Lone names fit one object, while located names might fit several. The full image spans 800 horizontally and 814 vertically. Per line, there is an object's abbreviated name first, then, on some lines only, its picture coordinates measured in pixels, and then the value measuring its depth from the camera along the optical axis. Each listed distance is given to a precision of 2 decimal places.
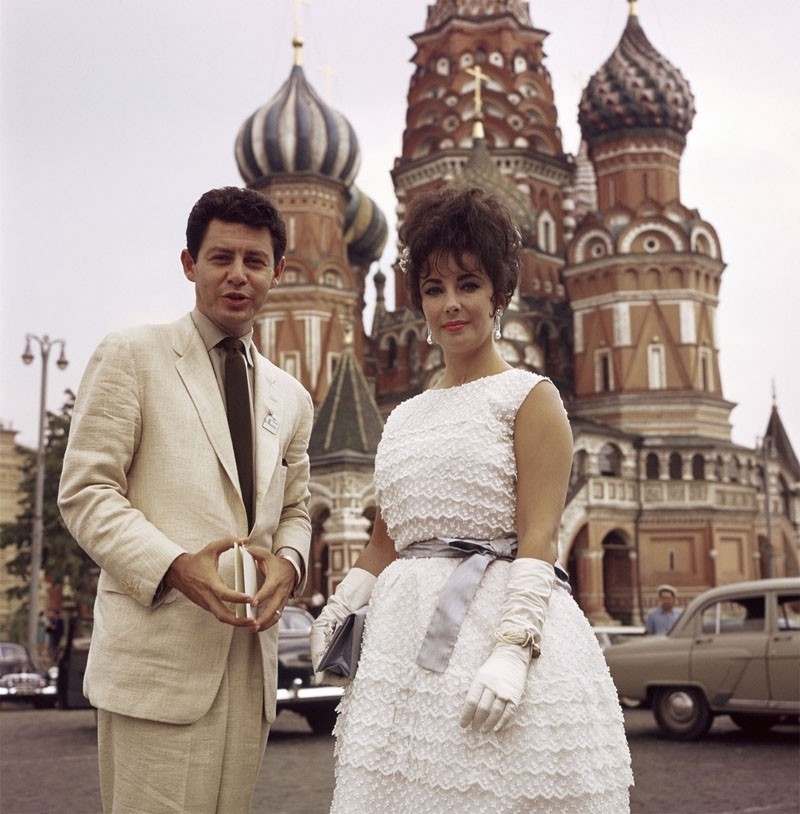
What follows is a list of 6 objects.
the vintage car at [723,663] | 10.12
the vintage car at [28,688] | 15.28
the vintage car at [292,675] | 10.77
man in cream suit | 2.72
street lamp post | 22.36
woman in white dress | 2.55
